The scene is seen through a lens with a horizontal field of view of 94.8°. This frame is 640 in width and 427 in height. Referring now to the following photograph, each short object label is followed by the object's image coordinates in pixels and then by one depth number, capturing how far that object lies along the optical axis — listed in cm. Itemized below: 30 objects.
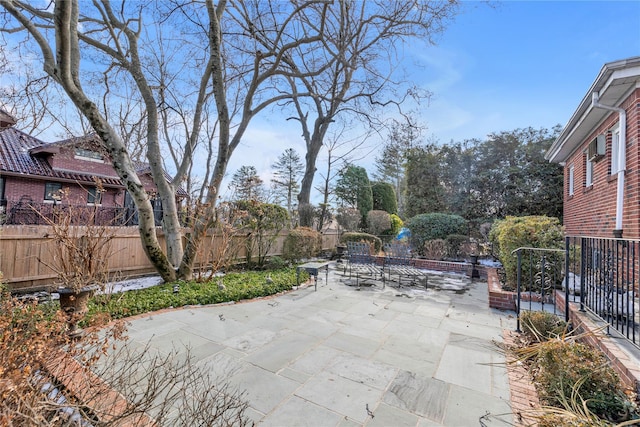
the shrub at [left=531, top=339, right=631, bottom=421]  213
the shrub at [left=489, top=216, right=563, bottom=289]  520
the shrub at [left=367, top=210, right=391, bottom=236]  1560
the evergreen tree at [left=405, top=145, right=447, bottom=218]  1510
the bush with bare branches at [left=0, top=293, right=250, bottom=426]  134
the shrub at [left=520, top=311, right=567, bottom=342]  352
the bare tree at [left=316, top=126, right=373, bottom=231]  1658
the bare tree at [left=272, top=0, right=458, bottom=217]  805
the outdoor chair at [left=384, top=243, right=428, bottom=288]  704
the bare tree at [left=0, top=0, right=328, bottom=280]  540
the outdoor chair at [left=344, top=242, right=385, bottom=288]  786
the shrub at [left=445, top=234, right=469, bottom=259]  1098
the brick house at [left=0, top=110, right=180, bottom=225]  1203
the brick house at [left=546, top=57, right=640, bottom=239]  455
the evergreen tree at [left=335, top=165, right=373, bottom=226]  1961
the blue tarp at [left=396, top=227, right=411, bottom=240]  1493
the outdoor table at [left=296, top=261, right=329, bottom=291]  654
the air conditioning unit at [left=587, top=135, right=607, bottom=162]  578
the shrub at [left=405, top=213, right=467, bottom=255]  1154
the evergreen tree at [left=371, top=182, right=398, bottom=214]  2072
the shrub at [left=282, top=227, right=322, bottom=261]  941
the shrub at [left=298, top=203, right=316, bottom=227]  1323
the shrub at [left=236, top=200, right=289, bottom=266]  849
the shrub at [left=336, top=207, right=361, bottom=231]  1468
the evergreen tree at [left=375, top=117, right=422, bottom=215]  1138
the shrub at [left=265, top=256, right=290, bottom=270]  900
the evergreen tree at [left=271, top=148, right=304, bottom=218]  2885
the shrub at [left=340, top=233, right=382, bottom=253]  1255
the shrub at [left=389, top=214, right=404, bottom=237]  1656
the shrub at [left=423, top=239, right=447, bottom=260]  1064
